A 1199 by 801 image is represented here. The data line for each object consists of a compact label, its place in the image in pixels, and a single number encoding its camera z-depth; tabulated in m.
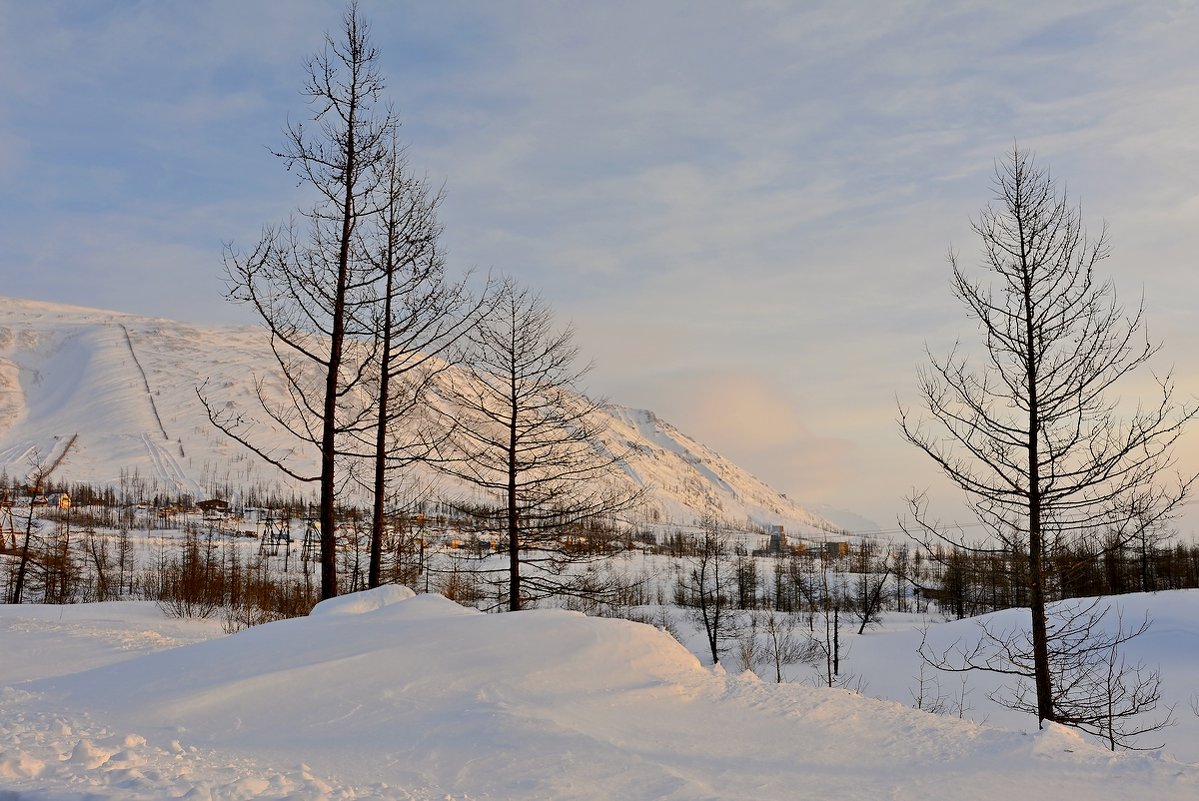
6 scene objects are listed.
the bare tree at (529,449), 17.58
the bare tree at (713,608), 45.59
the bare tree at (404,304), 14.34
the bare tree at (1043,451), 11.73
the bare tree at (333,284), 12.62
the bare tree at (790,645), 43.28
